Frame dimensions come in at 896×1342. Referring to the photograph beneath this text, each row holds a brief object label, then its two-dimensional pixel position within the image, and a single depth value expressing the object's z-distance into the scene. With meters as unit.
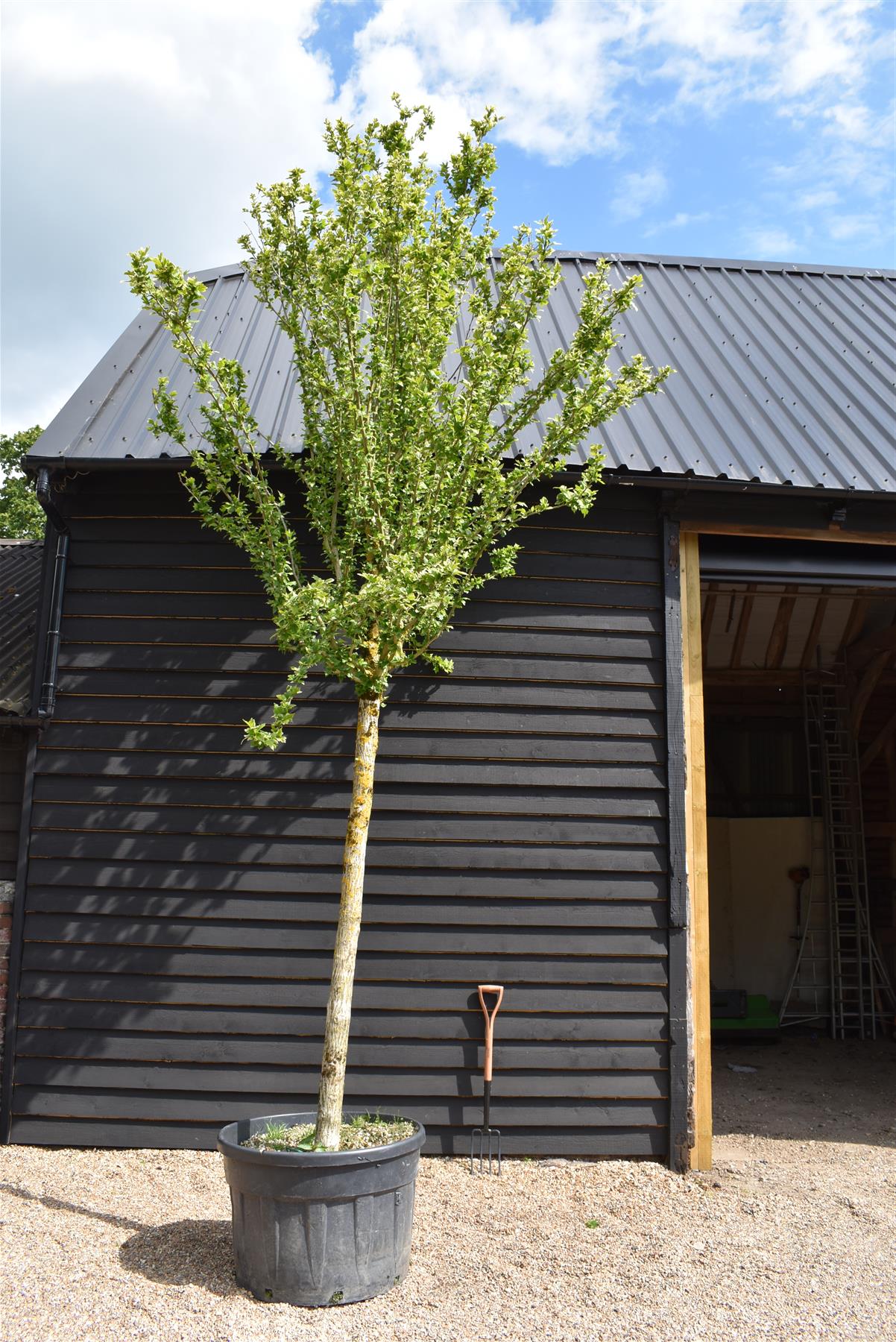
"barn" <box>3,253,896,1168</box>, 5.54
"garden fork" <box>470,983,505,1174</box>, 5.34
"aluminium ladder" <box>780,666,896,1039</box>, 10.91
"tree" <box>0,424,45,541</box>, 22.28
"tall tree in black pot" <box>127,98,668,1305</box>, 3.90
